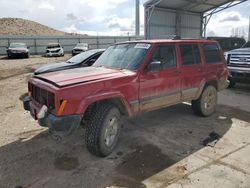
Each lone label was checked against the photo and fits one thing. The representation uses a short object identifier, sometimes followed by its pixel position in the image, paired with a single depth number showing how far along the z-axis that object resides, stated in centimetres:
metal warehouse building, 1709
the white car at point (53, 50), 1962
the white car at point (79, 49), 1972
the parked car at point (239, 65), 665
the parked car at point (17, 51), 1776
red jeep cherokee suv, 277
